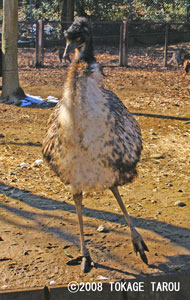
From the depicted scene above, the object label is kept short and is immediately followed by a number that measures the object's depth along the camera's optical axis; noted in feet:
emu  11.55
